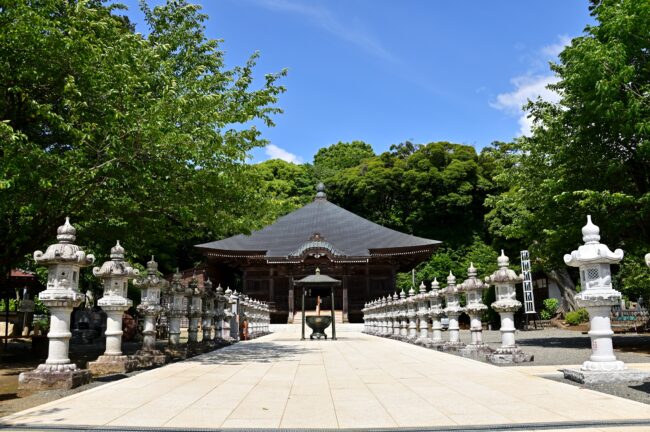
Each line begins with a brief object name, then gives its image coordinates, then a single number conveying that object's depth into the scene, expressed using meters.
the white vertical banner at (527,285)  24.23
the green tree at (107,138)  8.61
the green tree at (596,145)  10.55
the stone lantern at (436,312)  13.29
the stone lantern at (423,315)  14.41
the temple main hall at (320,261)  32.59
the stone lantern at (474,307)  10.56
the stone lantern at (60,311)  6.66
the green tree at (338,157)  56.36
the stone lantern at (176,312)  10.79
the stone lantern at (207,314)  13.33
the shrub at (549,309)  28.23
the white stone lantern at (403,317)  17.33
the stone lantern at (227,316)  15.96
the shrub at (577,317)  23.94
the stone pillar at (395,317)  18.77
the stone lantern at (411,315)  16.02
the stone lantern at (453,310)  11.94
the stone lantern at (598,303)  6.65
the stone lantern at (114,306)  8.32
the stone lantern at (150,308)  9.52
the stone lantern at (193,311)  11.94
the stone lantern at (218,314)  14.77
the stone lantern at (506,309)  9.21
